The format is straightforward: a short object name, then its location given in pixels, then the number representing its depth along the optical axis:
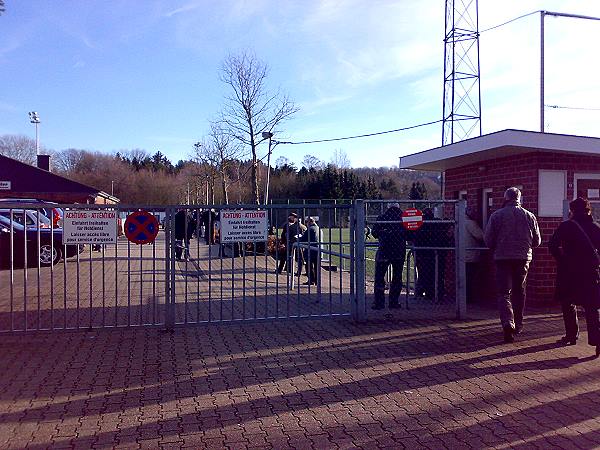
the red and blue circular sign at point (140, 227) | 8.48
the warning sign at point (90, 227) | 8.13
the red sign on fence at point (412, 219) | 9.14
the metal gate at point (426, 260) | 9.33
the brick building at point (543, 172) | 9.88
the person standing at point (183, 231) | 8.94
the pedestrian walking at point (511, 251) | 7.89
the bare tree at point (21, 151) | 73.50
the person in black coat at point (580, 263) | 7.41
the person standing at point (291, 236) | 11.51
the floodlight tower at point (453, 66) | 24.97
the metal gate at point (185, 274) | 8.57
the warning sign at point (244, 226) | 8.67
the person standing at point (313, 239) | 11.47
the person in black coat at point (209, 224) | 8.99
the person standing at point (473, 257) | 10.43
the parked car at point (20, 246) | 15.15
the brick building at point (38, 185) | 36.62
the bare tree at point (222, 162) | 28.27
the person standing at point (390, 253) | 9.69
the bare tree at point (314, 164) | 55.44
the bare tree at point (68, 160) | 77.99
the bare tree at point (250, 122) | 23.50
